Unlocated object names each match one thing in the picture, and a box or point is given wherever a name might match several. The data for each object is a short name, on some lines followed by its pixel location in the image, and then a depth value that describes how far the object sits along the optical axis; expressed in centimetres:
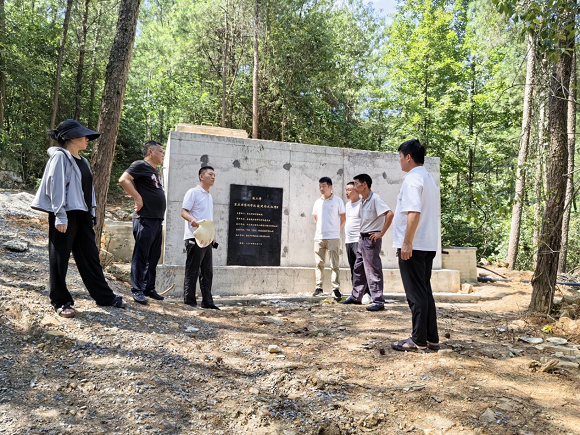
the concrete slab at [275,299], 690
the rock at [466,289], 873
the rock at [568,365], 369
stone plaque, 775
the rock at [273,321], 523
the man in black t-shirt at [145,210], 505
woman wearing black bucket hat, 372
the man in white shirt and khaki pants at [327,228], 719
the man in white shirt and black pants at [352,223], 685
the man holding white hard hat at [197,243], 559
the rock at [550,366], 357
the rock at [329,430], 256
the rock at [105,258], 749
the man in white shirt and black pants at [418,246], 385
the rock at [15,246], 582
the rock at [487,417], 264
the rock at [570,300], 655
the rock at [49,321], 359
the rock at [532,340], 467
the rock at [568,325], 502
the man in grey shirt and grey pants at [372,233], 606
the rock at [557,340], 465
